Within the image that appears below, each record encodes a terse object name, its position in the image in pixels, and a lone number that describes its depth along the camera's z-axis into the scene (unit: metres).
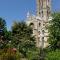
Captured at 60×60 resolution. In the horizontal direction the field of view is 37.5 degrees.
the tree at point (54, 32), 12.47
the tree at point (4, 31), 17.97
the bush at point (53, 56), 8.41
